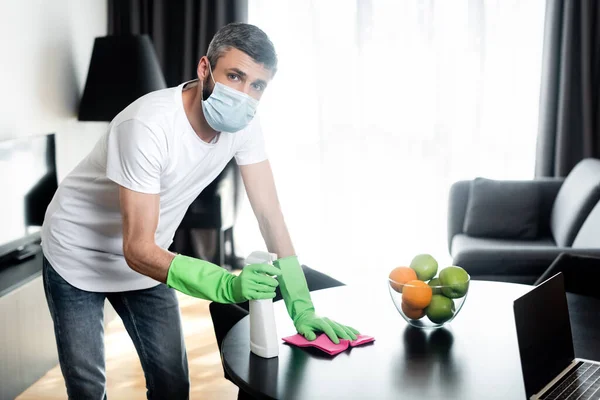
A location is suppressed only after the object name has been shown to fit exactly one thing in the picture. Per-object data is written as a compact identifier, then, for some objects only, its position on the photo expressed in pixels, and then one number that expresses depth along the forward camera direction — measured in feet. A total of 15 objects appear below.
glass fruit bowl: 6.11
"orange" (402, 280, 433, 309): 6.11
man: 6.04
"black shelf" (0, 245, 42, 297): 10.22
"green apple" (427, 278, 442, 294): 6.15
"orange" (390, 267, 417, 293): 6.30
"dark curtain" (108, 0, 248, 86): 16.47
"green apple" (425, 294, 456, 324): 6.11
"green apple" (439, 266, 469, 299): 6.10
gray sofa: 11.55
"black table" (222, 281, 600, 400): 5.17
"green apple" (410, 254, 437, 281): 6.31
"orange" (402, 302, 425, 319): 6.21
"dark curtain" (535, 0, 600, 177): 15.37
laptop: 5.06
